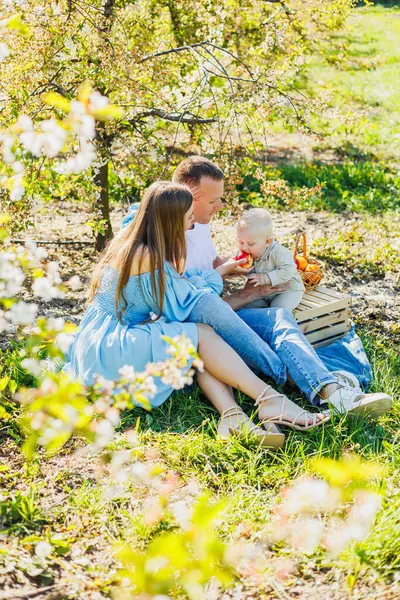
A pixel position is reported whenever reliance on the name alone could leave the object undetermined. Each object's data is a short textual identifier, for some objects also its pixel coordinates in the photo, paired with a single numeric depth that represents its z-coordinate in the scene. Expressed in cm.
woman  314
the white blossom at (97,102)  174
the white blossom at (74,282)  216
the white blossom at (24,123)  200
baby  368
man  318
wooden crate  381
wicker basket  405
